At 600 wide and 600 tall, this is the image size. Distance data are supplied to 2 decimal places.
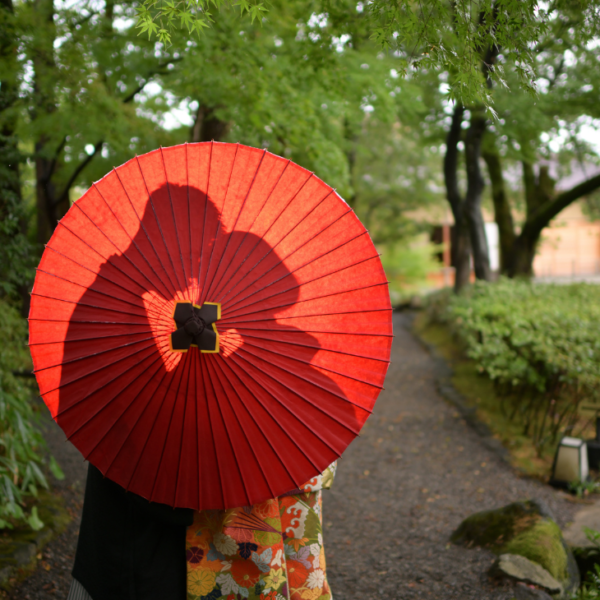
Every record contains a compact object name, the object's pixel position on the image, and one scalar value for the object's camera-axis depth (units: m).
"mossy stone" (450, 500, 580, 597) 3.14
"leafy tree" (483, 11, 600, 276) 7.99
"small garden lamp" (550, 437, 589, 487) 4.90
